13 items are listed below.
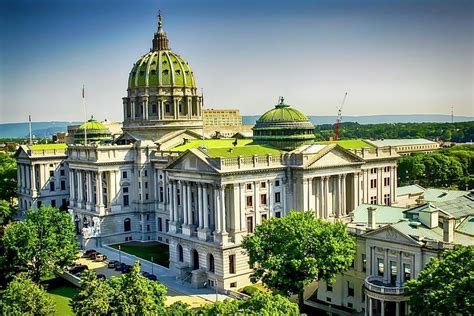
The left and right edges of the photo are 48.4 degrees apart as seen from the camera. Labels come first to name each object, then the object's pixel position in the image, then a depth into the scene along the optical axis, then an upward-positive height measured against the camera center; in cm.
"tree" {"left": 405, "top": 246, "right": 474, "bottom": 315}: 4369 -1451
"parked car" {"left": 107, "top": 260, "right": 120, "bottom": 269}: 8619 -2303
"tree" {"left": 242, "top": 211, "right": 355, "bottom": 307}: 5893 -1497
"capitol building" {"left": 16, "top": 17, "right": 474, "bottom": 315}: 6712 -1111
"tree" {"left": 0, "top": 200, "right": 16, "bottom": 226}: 10958 -1806
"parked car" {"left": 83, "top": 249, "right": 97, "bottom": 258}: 9579 -2345
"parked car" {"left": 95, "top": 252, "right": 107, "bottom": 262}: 9256 -2344
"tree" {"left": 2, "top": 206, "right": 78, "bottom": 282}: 7300 -1679
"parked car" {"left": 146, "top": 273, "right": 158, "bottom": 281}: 7744 -2257
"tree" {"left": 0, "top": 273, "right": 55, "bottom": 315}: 5156 -1741
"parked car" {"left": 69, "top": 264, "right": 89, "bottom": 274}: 8266 -2265
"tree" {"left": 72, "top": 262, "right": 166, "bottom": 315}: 4928 -1639
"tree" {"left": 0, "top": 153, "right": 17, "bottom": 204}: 14412 -1540
